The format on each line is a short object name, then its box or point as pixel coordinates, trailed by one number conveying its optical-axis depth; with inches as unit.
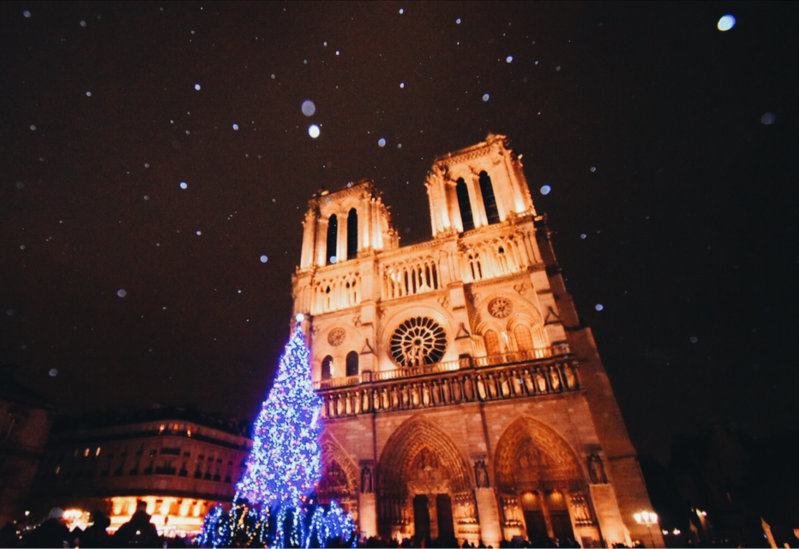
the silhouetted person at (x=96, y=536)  247.1
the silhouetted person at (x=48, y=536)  206.7
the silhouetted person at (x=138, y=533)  252.1
